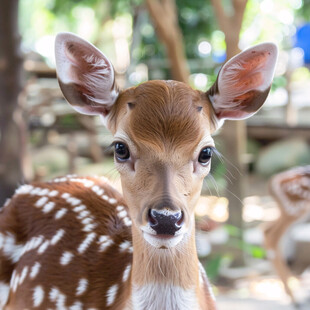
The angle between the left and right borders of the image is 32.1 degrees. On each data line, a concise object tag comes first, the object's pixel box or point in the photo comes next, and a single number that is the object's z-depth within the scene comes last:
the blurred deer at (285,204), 4.87
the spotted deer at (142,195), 1.38
